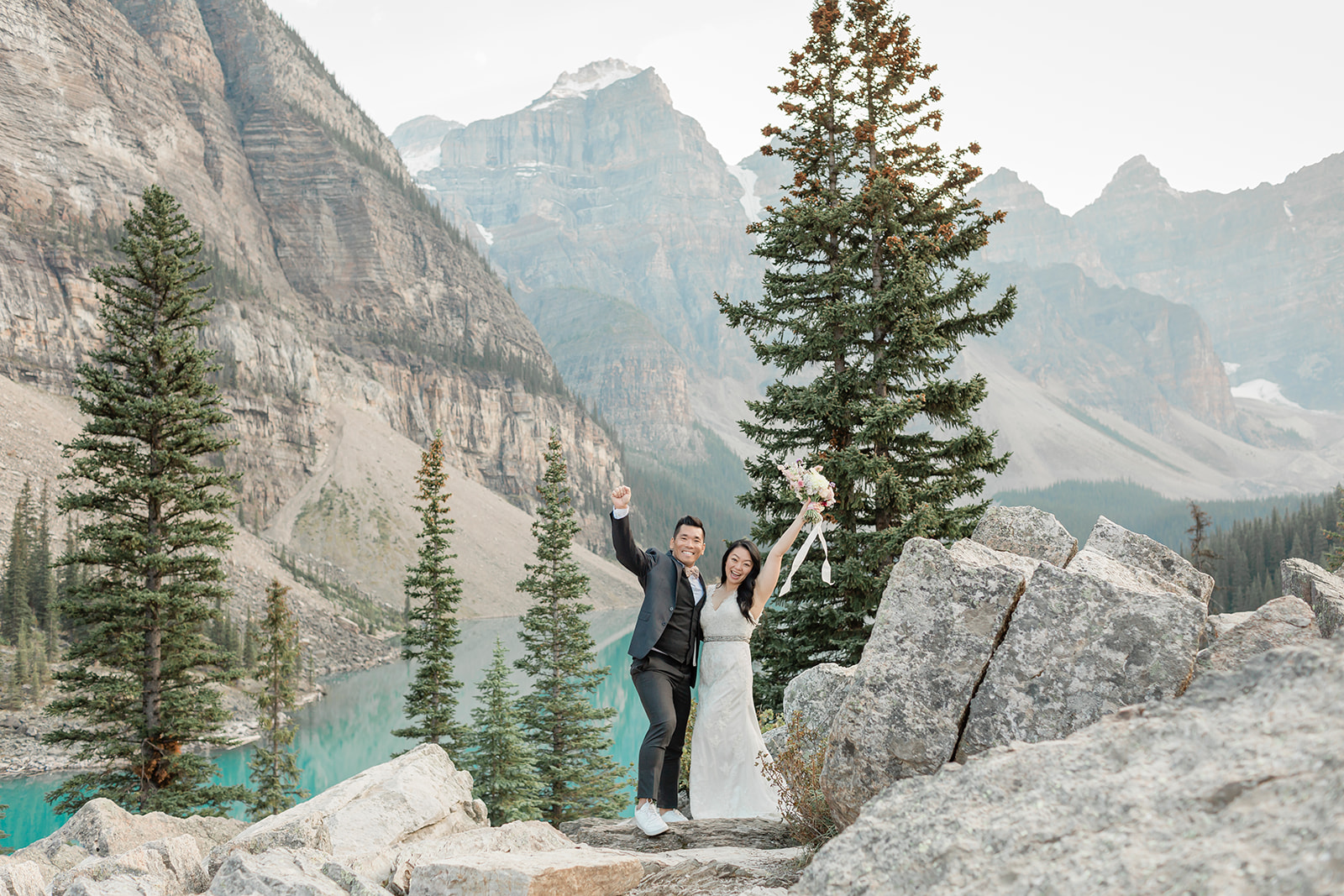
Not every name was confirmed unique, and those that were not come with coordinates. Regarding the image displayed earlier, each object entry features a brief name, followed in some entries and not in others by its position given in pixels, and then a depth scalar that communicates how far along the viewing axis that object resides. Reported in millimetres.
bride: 7730
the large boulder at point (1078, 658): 5418
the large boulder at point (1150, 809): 2627
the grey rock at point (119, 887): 6416
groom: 7230
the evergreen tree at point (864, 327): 13836
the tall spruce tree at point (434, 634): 30484
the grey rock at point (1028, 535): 8453
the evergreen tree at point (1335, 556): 34250
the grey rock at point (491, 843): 7117
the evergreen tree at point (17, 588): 63406
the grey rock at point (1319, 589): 7645
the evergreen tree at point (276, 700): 30484
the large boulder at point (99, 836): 9164
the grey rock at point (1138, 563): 6027
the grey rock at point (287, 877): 5934
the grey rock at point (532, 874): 5469
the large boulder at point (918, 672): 5855
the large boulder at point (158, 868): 7051
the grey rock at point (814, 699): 8586
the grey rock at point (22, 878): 6637
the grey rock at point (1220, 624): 6846
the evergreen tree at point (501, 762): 27391
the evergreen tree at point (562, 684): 31547
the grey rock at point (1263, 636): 5980
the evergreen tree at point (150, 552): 20266
